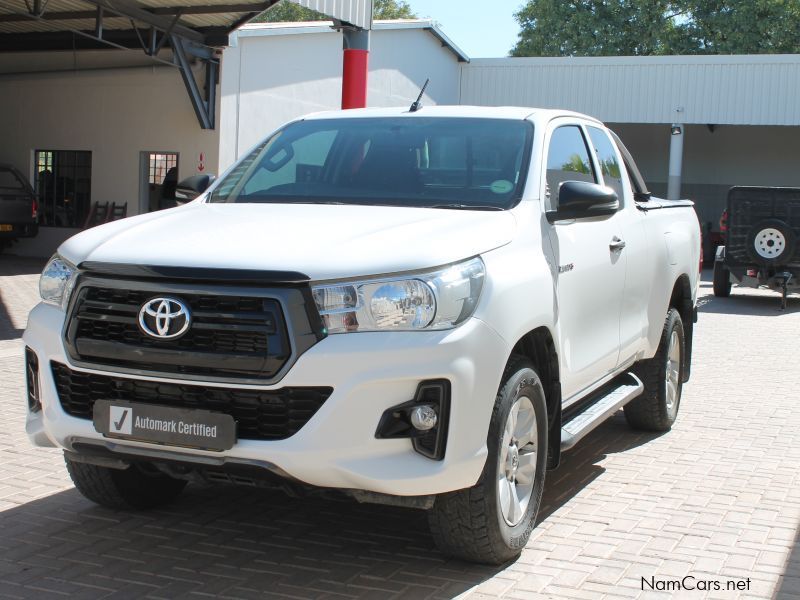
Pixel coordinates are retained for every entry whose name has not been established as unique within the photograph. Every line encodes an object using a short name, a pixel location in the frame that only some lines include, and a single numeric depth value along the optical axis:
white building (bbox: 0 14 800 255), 20.12
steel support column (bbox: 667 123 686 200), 27.88
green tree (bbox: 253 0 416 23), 58.50
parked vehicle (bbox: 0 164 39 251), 20.86
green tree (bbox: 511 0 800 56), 43.22
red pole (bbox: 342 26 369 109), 17.62
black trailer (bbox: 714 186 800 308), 16.44
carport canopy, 17.27
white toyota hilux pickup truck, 3.76
